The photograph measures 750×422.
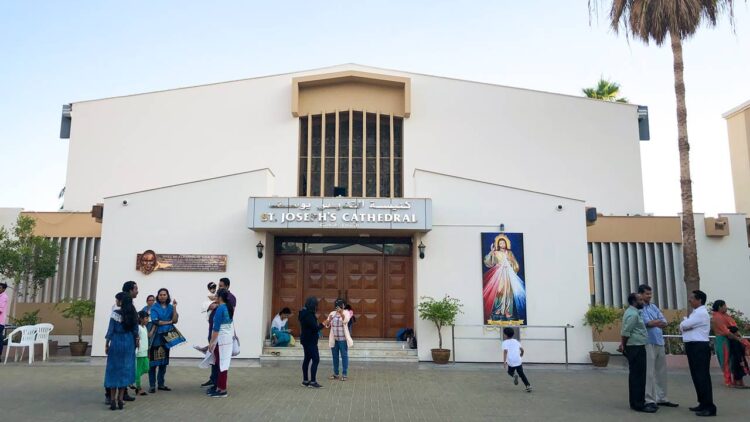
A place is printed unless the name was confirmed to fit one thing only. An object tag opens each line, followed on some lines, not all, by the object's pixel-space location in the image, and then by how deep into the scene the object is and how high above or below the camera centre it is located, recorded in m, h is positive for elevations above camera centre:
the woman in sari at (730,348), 10.61 -1.05
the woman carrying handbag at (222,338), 9.09 -0.77
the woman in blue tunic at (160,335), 9.50 -0.77
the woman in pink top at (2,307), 11.80 -0.40
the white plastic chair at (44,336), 13.65 -1.15
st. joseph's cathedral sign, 13.64 +1.83
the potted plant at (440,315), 13.34 -0.58
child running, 9.96 -1.12
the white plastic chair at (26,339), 13.09 -1.18
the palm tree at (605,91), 23.55 +8.29
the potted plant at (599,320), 13.34 -0.65
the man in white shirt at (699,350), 8.27 -0.86
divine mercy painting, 13.85 +0.30
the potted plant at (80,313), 14.38 -0.63
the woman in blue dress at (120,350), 8.30 -0.90
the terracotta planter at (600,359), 13.36 -1.56
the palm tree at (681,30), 14.51 +6.92
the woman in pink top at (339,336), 11.01 -0.89
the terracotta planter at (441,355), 13.41 -1.51
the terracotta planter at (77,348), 14.34 -1.49
